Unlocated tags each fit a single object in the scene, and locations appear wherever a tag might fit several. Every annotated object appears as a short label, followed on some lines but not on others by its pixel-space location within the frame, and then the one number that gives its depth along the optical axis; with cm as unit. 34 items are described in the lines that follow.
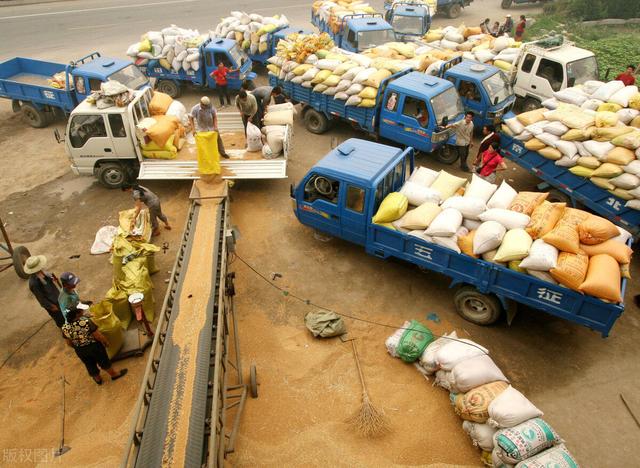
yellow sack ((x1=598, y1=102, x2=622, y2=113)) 859
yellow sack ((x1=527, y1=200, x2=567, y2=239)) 612
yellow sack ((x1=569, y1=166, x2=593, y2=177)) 791
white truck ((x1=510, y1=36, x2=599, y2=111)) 1140
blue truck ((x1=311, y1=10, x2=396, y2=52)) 1441
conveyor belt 407
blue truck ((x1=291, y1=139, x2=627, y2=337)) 580
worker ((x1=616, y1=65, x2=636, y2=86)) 1112
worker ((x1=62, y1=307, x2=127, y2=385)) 543
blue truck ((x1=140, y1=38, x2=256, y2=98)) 1325
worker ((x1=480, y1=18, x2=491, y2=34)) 1734
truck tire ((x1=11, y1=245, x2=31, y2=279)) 764
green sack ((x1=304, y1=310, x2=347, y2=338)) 656
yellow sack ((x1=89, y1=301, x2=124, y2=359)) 606
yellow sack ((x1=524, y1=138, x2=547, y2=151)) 859
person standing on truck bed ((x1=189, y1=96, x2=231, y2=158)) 894
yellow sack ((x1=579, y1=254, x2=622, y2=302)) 532
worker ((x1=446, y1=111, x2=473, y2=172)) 978
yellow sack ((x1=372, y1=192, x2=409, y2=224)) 687
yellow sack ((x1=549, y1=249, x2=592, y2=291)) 552
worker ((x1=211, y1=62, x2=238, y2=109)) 1288
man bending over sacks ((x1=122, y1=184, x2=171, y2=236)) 778
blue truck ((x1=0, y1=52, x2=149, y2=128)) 1151
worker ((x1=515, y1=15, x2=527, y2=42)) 1706
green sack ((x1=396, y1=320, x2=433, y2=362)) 604
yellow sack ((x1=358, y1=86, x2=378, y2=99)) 1039
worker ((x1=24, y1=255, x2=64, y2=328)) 600
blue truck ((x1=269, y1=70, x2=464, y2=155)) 986
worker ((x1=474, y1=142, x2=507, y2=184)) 886
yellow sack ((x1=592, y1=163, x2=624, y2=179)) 748
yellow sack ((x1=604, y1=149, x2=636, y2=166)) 745
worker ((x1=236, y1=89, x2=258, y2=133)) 976
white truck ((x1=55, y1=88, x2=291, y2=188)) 908
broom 526
